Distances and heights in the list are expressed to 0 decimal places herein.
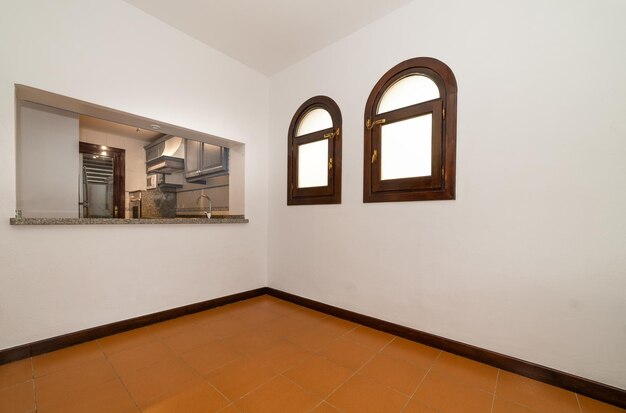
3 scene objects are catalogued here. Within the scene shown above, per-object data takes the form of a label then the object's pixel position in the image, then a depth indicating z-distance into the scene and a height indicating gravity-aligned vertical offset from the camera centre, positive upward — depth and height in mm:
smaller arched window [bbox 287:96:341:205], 2736 +570
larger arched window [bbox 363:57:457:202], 2002 +606
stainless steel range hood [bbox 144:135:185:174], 4605 +850
